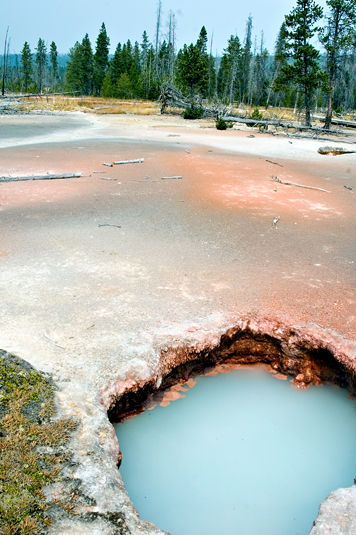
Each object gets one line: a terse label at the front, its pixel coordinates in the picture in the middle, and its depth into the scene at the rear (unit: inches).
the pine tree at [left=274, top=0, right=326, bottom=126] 1161.4
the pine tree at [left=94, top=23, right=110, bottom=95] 2704.2
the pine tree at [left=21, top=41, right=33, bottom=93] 3041.3
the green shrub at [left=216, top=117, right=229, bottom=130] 1122.5
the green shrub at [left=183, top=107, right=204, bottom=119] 1390.0
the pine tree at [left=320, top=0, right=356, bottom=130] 1123.9
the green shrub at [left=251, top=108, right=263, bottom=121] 1275.8
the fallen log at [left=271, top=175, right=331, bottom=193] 458.8
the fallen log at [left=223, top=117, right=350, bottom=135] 1130.0
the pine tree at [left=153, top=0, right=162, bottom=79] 2396.7
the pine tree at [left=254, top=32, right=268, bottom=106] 2181.3
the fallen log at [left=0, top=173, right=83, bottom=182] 432.5
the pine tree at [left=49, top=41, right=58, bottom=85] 3494.1
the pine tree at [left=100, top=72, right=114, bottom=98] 2190.0
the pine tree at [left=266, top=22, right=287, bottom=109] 2057.7
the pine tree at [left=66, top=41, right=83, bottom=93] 2659.9
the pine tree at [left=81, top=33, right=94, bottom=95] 2610.7
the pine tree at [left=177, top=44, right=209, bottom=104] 1457.9
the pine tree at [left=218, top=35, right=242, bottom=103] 2199.4
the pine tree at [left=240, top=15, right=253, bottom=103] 2332.7
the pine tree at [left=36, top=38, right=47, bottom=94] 2719.7
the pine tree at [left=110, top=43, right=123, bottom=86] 2613.2
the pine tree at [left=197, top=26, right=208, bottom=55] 2015.3
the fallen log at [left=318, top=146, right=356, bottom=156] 776.6
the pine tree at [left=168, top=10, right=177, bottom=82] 2341.3
